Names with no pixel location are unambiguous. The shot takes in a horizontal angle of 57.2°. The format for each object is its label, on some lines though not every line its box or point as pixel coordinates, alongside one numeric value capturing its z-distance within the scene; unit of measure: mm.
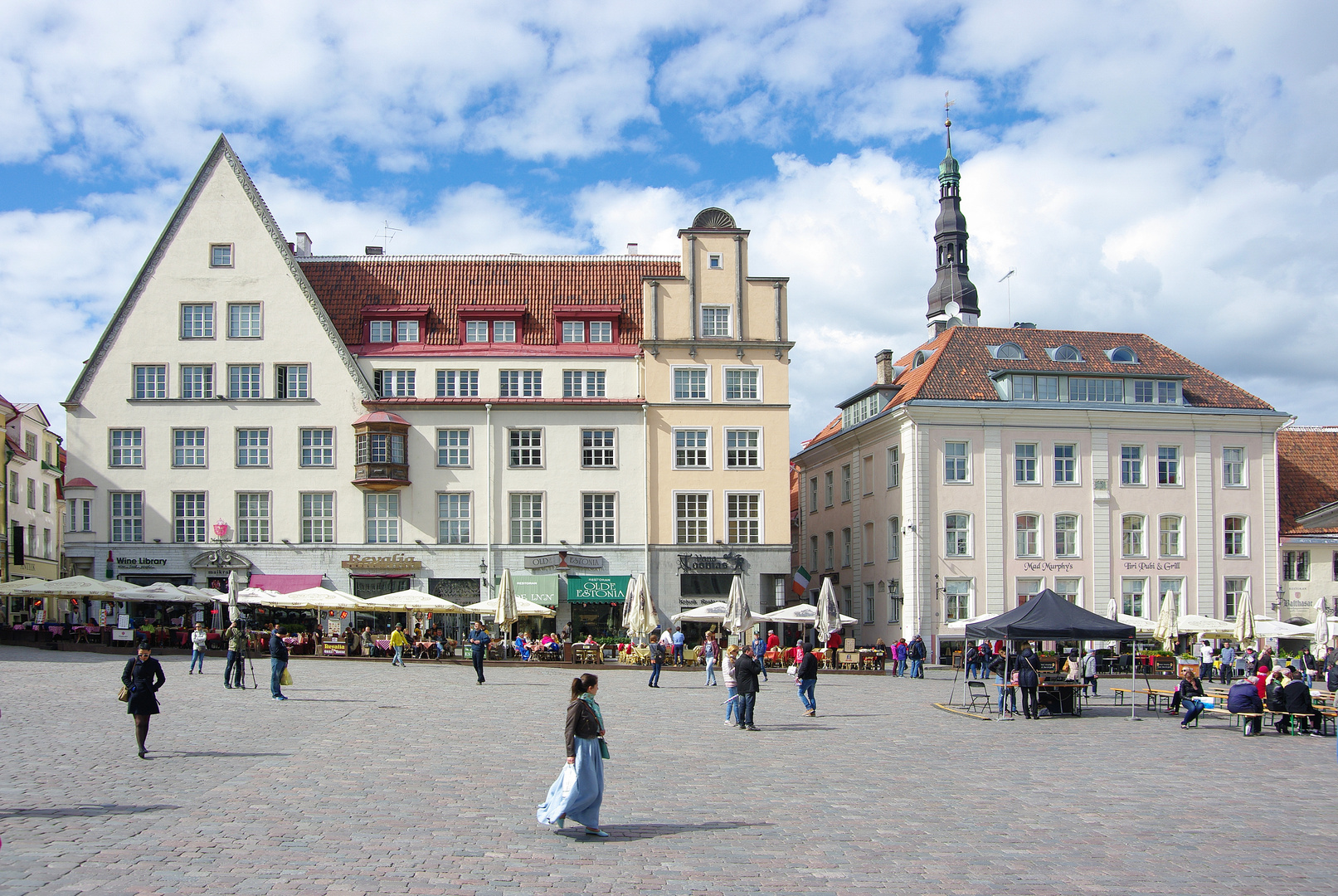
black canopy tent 27391
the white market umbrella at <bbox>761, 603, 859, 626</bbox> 45281
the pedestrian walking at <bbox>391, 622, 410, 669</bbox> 39156
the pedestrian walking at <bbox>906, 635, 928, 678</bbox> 41344
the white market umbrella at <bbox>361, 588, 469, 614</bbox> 43938
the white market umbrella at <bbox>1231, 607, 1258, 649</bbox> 45281
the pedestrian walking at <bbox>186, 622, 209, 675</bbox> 34312
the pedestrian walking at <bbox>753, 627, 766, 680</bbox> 39850
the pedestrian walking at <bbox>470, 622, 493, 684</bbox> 33312
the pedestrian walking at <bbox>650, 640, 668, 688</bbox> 33938
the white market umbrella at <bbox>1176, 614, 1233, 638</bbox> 46647
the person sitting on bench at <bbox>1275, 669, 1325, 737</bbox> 25062
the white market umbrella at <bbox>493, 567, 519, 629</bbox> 43969
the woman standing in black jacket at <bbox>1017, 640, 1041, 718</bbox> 27172
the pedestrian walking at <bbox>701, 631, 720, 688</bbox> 35219
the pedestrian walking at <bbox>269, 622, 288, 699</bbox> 26438
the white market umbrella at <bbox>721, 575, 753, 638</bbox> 43750
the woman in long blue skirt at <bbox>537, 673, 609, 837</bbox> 11977
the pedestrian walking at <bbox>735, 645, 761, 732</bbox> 23344
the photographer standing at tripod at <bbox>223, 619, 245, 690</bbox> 29859
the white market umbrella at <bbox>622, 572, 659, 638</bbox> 44500
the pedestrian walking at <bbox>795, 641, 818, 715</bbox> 25531
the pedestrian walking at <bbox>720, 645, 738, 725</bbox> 24047
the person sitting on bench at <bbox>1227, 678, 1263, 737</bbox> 24797
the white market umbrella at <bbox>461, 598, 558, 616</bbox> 45312
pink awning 51156
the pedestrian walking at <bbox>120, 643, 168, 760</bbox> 16953
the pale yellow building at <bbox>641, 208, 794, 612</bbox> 52750
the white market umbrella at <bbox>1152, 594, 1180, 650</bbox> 46812
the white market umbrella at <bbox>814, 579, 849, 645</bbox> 43750
